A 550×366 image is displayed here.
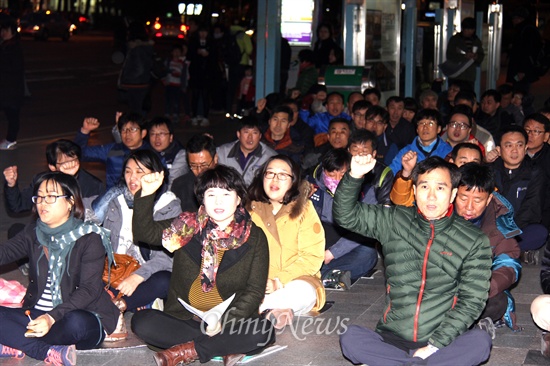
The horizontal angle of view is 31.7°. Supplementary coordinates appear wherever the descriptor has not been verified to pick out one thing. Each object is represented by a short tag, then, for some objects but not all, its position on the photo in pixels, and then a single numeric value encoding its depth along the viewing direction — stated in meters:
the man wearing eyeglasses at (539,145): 8.78
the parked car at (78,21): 51.90
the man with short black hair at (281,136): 10.16
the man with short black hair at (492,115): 12.17
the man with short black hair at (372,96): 12.77
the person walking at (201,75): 17.84
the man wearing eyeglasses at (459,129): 9.15
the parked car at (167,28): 48.78
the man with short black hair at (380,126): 10.38
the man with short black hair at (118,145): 8.82
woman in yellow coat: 6.39
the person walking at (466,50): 16.36
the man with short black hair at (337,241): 7.52
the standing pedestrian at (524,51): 15.87
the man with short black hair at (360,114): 10.85
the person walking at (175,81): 17.73
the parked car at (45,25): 44.72
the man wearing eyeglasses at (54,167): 7.25
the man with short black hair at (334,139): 9.63
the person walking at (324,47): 16.16
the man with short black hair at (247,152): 8.87
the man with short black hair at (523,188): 8.22
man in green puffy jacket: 5.09
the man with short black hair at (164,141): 8.90
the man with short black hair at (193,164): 7.78
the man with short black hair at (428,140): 8.94
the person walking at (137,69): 15.12
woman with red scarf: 5.56
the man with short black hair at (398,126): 10.87
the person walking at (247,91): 18.58
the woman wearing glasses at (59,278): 5.63
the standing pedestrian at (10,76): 13.82
